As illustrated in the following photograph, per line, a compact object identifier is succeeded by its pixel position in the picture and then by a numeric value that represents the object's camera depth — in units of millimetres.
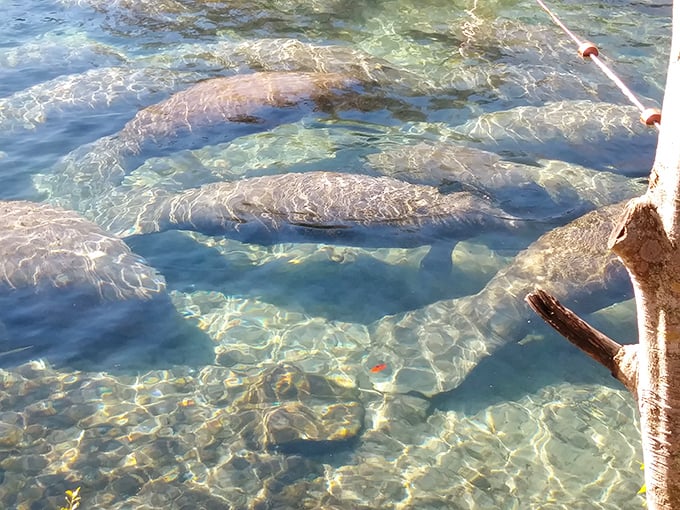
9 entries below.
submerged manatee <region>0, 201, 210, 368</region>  5805
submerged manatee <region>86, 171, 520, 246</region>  6691
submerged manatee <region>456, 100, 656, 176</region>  8211
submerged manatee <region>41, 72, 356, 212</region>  8172
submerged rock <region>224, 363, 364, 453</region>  5031
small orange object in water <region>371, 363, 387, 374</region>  5715
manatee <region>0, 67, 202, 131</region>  9422
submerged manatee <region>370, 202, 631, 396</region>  5723
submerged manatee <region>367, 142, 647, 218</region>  7188
